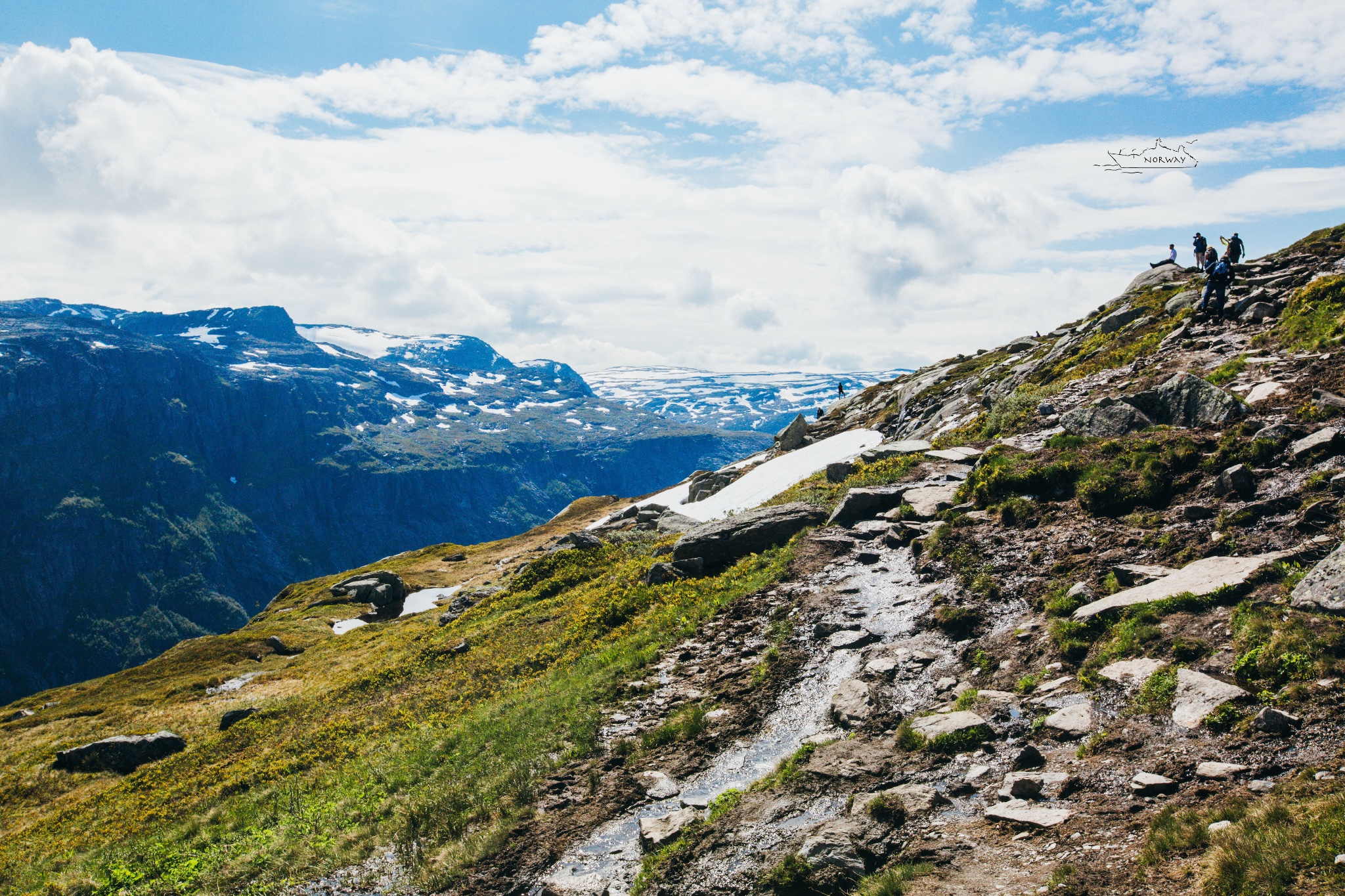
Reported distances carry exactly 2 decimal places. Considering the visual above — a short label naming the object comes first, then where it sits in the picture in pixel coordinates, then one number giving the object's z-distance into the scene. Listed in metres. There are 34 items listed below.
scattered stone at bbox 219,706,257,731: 31.47
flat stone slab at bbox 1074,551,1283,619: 12.46
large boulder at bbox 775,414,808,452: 66.50
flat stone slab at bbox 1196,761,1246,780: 8.49
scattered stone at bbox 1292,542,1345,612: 10.37
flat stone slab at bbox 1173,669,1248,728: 9.79
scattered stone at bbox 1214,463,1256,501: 15.88
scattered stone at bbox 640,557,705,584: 26.92
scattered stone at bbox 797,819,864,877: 9.21
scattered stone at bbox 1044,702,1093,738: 10.68
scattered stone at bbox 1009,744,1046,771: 10.26
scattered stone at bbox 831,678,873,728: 13.52
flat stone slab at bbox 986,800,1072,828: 8.85
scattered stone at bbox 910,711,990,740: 11.52
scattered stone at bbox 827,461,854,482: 33.38
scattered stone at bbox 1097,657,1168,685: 11.22
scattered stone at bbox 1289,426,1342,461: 15.71
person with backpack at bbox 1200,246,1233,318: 30.44
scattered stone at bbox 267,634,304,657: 57.59
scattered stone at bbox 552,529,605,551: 44.28
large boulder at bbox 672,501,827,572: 26.47
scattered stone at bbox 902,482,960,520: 23.28
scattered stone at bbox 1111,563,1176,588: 14.09
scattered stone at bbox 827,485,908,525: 25.45
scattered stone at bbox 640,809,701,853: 11.62
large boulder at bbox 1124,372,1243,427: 19.95
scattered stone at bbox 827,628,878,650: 16.70
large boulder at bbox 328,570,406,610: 70.19
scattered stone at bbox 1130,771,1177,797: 8.69
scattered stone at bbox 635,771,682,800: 13.42
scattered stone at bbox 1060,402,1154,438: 22.31
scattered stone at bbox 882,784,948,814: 10.05
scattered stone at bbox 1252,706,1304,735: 8.84
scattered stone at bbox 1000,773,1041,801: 9.55
